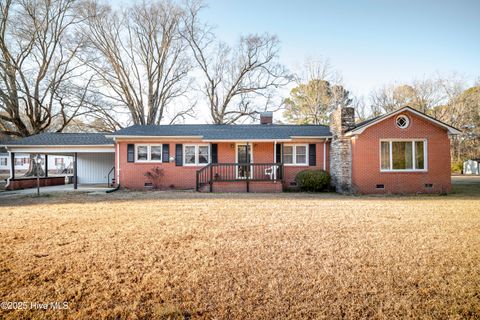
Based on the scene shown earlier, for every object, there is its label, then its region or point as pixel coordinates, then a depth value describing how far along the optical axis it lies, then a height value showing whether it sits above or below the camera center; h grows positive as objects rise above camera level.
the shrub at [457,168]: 29.51 -0.46
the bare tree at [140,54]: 23.50 +11.81
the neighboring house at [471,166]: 27.31 -0.23
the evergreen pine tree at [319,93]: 28.66 +8.61
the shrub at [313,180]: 13.17 -0.79
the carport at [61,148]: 14.69 +1.21
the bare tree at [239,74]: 26.81 +10.46
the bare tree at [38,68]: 19.55 +8.61
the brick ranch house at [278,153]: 12.27 +0.76
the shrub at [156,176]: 14.08 -0.53
